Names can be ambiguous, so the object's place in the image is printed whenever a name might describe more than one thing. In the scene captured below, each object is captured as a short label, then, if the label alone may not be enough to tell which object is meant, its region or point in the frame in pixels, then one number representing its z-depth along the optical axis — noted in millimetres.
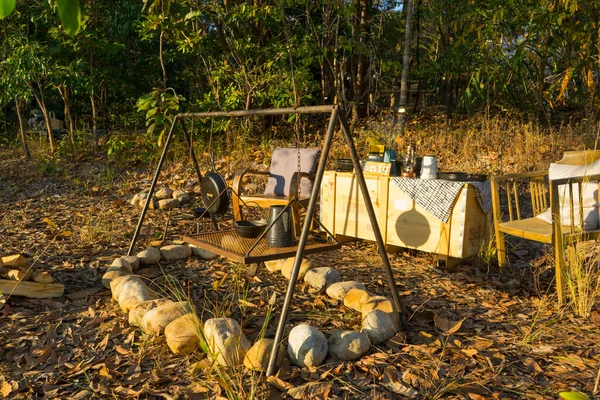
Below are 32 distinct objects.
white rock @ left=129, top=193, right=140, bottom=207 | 5762
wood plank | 2920
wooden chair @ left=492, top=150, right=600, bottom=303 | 3010
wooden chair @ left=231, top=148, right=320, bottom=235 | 4367
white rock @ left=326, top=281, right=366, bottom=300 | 3000
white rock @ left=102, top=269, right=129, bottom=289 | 3176
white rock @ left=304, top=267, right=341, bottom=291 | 3188
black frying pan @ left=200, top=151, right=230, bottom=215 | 4020
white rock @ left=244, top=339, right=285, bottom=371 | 2162
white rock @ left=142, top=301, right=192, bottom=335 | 2469
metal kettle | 2908
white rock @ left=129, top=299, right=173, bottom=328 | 2600
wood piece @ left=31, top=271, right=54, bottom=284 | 3105
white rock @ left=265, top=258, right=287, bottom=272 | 3607
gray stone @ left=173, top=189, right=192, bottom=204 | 5859
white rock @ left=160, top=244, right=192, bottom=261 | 3780
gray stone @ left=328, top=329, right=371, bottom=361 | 2260
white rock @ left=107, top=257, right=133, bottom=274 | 3309
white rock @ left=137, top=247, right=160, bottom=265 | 3602
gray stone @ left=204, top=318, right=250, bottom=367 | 2178
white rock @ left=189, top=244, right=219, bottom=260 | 3844
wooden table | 3668
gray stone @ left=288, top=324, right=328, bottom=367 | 2195
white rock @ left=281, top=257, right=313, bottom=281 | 3336
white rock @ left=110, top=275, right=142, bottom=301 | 2955
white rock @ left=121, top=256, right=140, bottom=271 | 3447
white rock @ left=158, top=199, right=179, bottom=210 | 5566
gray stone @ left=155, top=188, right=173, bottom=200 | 5852
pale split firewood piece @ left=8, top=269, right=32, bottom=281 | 3021
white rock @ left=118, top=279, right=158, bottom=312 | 2759
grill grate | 2568
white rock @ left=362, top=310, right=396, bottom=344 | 2412
